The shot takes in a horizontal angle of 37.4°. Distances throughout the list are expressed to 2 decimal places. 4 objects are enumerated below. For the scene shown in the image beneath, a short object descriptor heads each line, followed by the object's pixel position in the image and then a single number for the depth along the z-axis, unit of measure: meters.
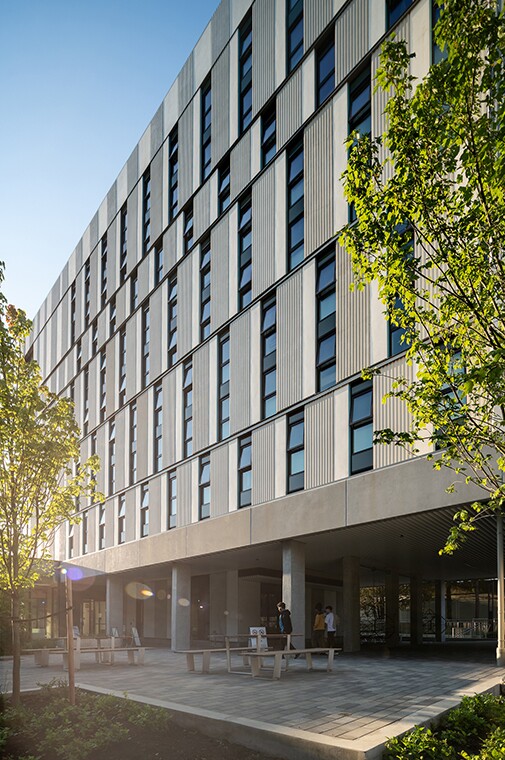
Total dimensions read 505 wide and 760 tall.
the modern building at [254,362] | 20.91
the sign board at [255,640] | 17.86
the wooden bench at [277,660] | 15.34
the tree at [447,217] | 6.60
